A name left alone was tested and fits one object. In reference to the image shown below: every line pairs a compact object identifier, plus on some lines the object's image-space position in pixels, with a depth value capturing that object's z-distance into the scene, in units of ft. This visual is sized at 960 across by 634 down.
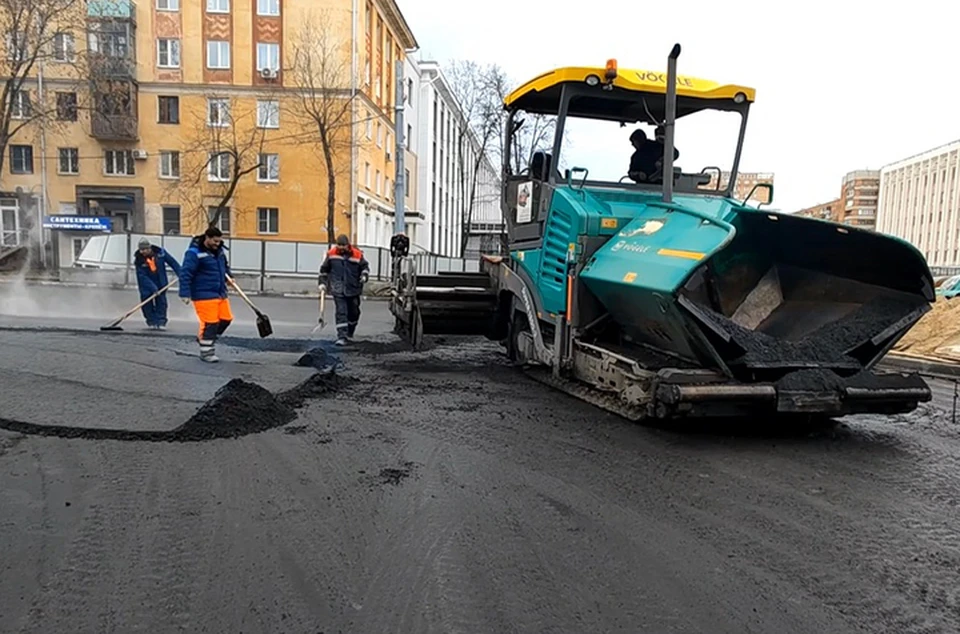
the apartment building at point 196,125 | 107.45
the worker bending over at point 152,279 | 38.09
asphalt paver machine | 16.55
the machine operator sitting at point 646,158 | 22.74
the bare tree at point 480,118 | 113.25
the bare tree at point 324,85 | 105.70
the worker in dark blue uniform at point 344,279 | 33.42
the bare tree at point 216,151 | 108.37
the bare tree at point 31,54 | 93.61
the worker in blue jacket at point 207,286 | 26.40
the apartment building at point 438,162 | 143.28
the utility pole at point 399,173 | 64.08
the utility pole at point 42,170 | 107.96
